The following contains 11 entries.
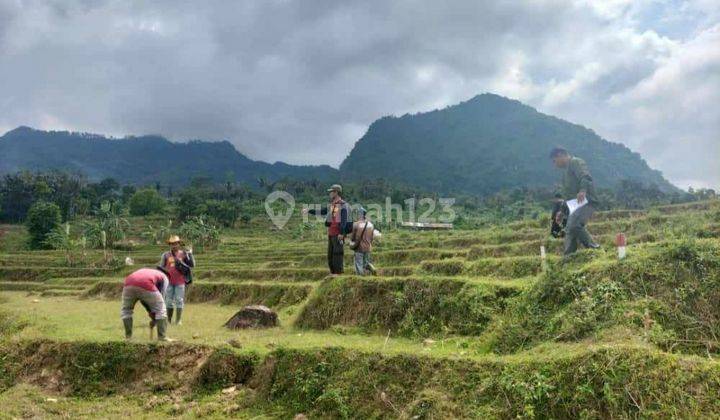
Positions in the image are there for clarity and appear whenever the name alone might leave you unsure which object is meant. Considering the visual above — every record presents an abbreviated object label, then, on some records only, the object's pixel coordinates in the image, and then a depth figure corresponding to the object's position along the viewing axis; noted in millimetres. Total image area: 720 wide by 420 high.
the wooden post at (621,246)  6604
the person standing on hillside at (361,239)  10905
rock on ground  10781
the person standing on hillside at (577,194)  7719
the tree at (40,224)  63594
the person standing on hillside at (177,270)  10758
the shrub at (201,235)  61750
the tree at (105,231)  56844
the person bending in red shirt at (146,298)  8258
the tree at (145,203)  90188
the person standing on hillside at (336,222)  10500
